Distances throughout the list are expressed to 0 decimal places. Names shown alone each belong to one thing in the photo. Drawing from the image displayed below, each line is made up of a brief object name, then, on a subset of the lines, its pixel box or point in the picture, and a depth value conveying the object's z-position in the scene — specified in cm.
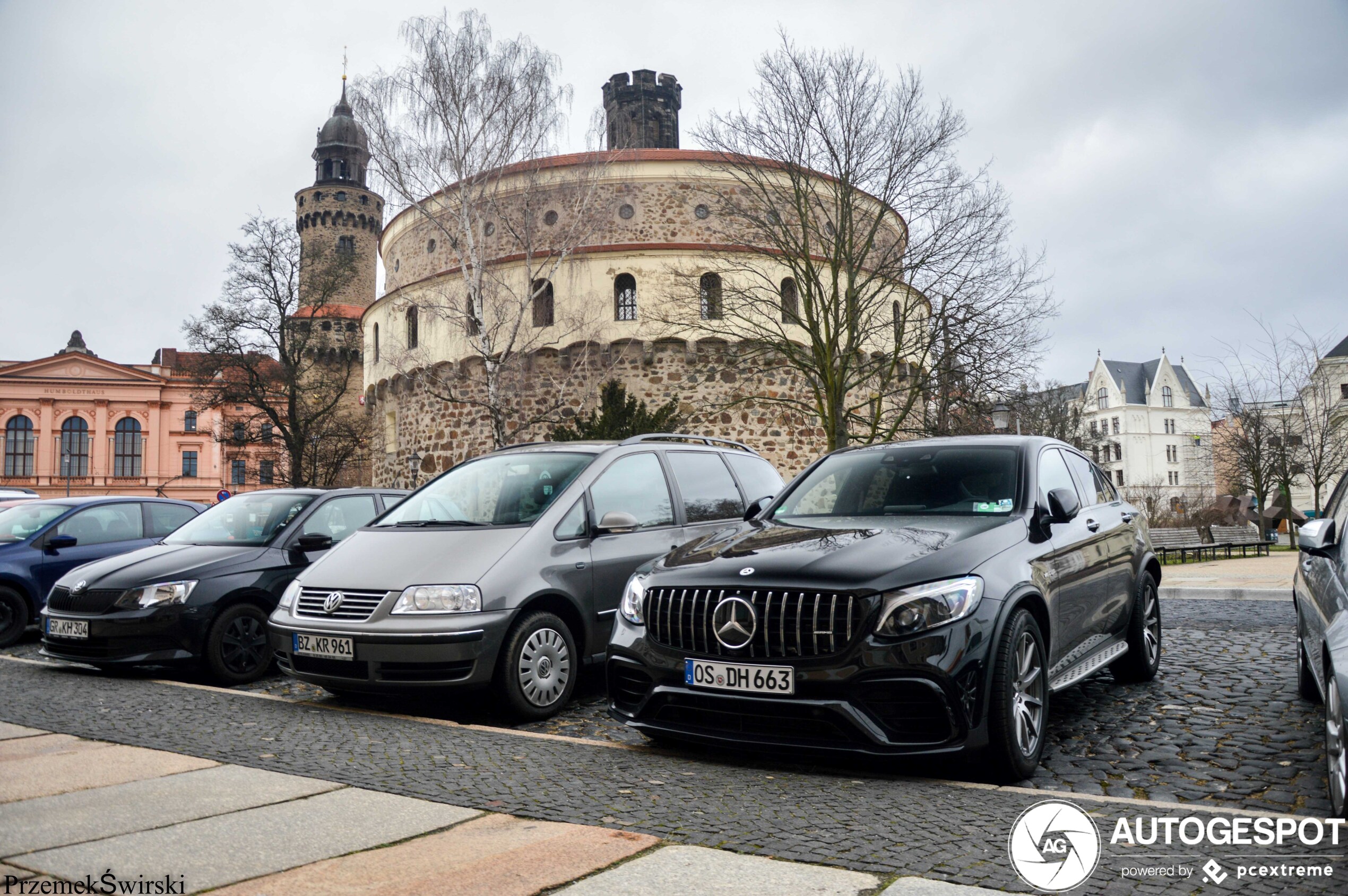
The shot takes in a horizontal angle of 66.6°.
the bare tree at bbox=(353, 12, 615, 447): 2709
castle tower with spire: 6694
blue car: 1028
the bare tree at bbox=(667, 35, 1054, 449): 2233
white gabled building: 10319
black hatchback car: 768
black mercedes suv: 434
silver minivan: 597
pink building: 7719
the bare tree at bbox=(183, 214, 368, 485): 4131
